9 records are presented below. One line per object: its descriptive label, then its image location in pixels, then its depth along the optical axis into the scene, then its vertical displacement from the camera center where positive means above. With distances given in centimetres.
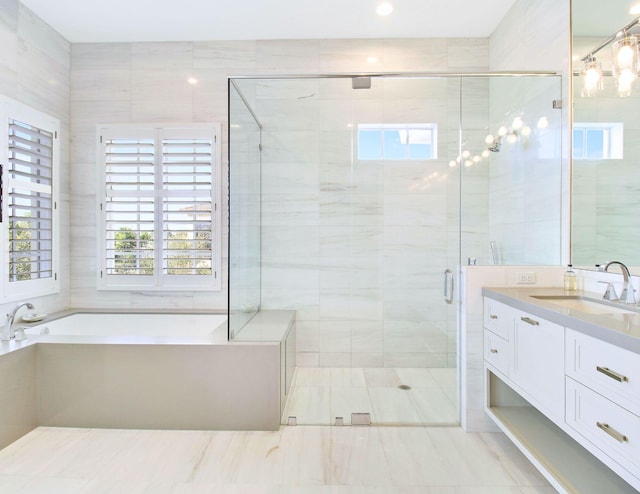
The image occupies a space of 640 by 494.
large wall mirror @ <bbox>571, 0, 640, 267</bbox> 178 +61
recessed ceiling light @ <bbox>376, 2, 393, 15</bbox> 284 +184
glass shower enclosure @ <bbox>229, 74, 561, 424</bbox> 235 +22
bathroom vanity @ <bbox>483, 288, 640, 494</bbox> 116 -52
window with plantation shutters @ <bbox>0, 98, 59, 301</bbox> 273 +33
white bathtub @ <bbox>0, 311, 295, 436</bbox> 221 -83
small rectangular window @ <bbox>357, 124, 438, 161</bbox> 239 +68
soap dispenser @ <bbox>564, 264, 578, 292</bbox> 211 -18
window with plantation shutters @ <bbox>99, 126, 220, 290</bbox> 337 +33
